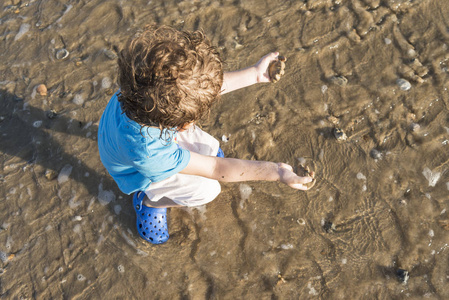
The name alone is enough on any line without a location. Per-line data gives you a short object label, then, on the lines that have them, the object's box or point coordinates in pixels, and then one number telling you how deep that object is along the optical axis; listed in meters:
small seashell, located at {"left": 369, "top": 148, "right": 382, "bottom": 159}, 3.04
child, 1.79
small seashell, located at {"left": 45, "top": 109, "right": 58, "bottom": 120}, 3.58
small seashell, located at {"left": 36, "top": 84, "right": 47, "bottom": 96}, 3.73
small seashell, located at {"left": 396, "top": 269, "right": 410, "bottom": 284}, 2.57
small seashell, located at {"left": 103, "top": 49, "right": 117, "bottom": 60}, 3.88
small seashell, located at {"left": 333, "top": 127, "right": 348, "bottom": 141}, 3.13
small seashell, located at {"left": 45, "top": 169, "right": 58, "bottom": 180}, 3.30
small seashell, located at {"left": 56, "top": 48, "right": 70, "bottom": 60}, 3.95
